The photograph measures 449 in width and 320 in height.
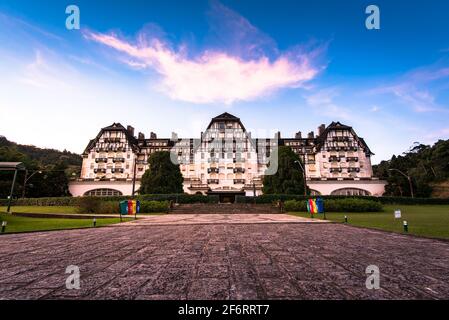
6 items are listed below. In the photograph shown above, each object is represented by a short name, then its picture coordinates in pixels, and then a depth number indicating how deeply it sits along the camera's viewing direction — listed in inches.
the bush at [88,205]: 1098.1
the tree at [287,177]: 1459.2
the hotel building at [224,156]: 2034.9
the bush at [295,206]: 1170.6
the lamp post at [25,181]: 1668.3
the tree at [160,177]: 1480.1
